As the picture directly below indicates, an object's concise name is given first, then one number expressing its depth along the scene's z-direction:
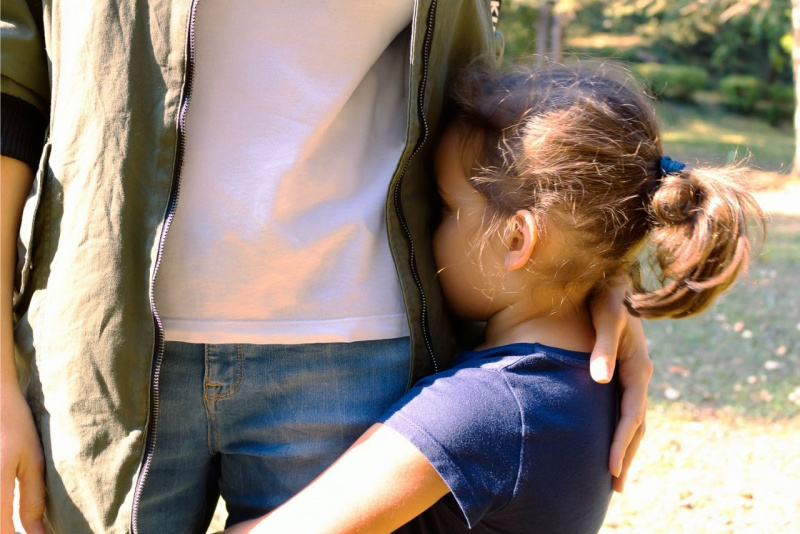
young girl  1.39
